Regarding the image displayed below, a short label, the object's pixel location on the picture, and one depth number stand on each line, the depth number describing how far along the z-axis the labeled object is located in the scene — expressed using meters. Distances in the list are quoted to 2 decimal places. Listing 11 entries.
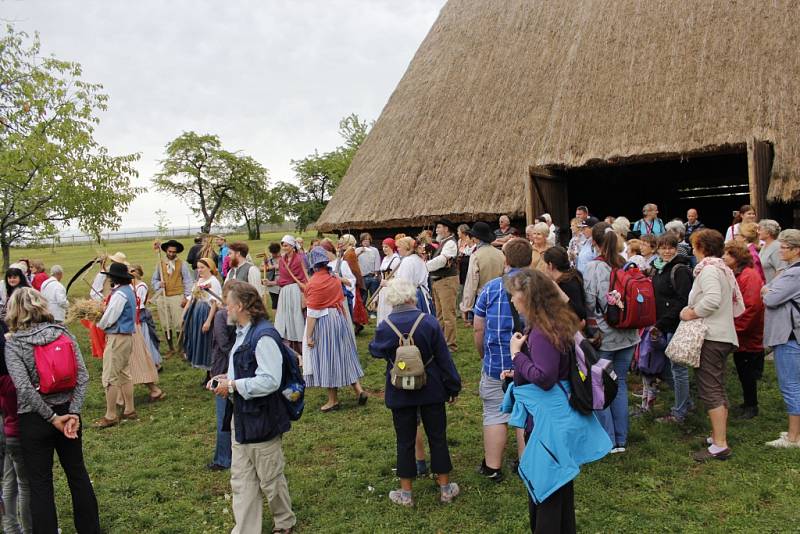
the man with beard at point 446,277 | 8.92
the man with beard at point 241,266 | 8.05
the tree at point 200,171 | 49.59
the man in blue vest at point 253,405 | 3.86
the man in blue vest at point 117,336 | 6.55
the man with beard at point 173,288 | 10.01
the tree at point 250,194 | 50.81
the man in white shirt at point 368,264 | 11.91
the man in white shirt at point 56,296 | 8.94
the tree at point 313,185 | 47.27
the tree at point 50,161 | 13.33
